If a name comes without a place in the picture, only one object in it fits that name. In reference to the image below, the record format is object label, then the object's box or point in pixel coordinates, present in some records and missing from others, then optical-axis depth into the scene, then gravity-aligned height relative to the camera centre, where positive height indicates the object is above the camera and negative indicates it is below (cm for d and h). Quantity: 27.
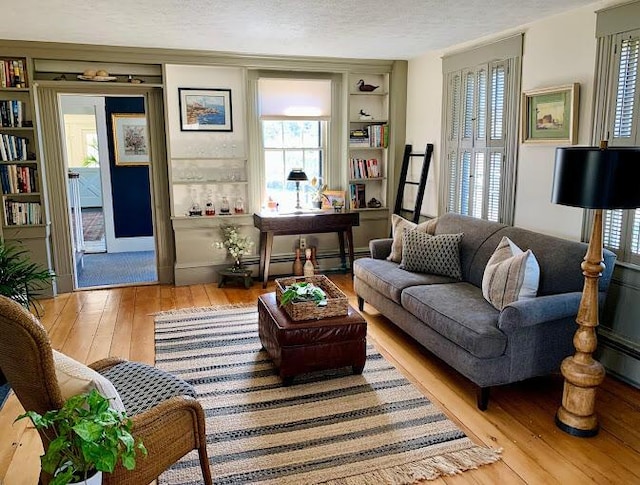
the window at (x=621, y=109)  299 +25
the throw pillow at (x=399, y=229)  431 -66
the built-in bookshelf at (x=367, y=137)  571 +18
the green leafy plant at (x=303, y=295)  318 -88
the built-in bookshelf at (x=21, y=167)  462 -9
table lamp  529 -22
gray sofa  278 -96
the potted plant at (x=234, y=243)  538 -93
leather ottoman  304 -114
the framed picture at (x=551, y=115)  341 +26
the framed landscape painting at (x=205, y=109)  520 +47
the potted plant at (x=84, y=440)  138 -78
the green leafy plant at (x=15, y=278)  317 -77
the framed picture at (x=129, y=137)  700 +26
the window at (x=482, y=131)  404 +18
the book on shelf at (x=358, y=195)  586 -48
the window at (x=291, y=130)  548 +27
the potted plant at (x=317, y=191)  576 -42
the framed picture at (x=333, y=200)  567 -51
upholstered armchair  153 -96
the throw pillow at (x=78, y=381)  164 -73
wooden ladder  518 -28
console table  516 -73
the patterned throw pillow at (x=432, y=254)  386 -78
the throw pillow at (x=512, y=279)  297 -76
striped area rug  233 -143
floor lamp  229 -26
